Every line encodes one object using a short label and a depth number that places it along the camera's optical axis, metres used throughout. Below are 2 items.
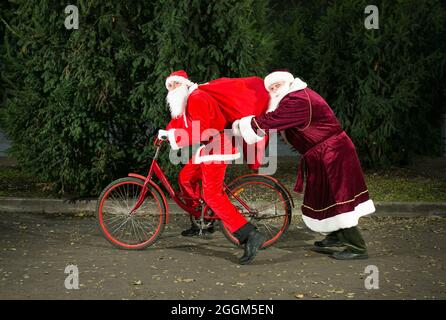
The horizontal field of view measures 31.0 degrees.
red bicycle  7.39
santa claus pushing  6.83
